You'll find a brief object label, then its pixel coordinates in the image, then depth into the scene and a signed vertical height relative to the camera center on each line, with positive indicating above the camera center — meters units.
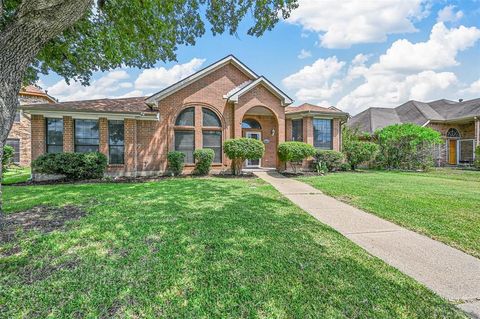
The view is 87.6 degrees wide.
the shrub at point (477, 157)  18.75 -0.14
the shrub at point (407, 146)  18.12 +0.77
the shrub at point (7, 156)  17.57 +0.25
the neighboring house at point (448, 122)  22.53 +3.18
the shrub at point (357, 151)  17.38 +0.38
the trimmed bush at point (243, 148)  13.12 +0.50
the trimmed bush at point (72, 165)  11.29 -0.26
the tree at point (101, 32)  3.79 +3.87
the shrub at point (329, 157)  15.58 -0.02
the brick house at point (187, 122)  12.46 +2.05
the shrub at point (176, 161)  13.23 -0.16
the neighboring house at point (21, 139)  21.44 +1.74
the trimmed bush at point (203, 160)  13.52 -0.12
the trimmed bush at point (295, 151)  13.97 +0.34
